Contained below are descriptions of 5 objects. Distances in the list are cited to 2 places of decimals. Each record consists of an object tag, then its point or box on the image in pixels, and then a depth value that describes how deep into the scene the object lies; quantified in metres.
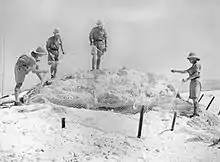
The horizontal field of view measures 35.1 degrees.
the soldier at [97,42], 10.95
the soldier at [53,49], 10.79
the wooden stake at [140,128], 6.93
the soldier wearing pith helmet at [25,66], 8.76
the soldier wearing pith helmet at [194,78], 9.04
